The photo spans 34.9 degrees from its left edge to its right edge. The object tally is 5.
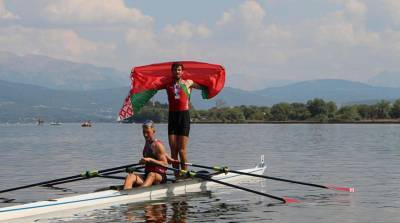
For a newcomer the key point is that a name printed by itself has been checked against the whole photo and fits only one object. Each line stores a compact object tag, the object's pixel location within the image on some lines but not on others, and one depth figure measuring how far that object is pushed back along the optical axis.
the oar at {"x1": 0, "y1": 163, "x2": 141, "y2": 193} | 18.94
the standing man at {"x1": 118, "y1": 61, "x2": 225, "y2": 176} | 20.56
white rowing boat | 16.14
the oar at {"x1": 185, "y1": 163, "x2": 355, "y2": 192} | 21.08
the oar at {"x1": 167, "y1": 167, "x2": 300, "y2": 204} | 19.08
